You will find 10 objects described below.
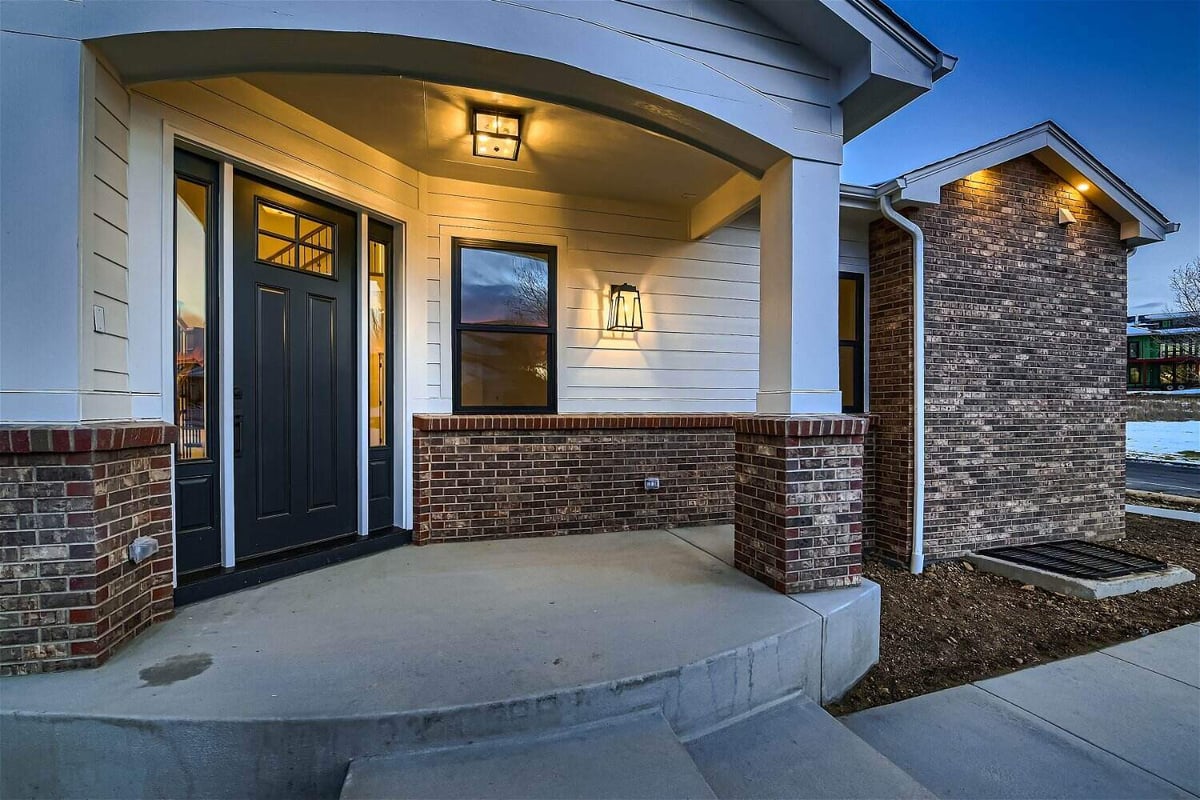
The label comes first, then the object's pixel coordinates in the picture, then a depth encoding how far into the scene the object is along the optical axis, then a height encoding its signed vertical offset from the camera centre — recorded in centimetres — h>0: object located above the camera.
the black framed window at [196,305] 291 +48
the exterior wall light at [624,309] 477 +74
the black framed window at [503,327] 441 +54
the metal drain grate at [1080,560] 476 -160
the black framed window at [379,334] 396 +43
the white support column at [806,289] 318 +61
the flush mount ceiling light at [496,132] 337 +167
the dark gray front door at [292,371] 319 +14
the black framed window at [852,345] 575 +50
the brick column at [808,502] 307 -64
